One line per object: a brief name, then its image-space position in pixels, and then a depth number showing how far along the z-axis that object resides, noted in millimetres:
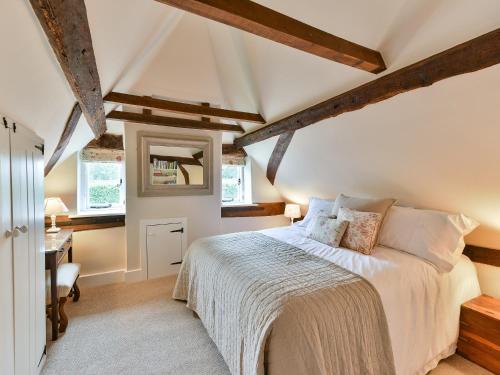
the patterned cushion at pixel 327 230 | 2348
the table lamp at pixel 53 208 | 2533
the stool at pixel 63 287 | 2125
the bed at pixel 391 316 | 1233
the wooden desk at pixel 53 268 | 2008
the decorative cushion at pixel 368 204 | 2428
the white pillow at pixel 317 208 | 3086
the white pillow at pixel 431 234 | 1942
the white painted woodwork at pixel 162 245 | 3299
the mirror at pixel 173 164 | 3279
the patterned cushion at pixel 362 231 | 2168
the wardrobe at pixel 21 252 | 1132
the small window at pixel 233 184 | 4262
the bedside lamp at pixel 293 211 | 4023
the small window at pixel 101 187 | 3244
